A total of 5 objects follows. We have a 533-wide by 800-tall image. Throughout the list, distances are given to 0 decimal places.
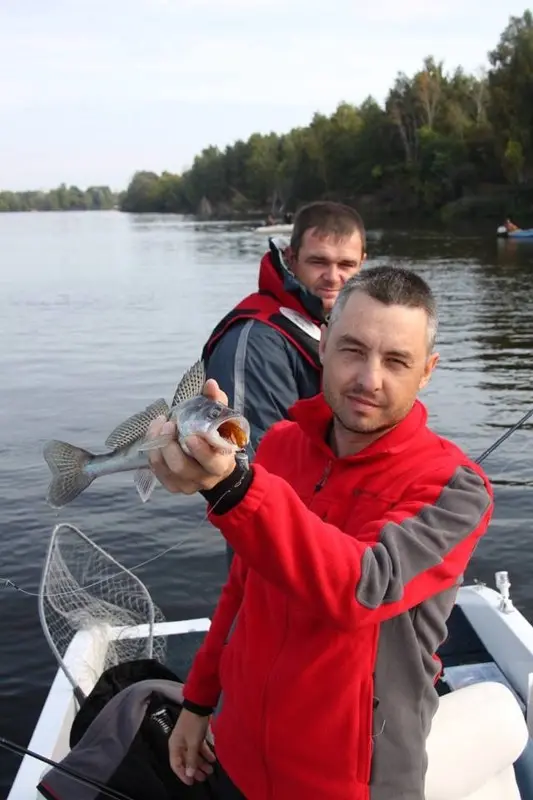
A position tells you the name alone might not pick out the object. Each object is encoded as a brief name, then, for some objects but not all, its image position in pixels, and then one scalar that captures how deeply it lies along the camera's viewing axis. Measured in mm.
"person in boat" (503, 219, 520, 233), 51688
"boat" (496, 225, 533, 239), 50312
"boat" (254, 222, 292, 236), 68775
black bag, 3264
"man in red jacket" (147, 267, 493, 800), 2285
